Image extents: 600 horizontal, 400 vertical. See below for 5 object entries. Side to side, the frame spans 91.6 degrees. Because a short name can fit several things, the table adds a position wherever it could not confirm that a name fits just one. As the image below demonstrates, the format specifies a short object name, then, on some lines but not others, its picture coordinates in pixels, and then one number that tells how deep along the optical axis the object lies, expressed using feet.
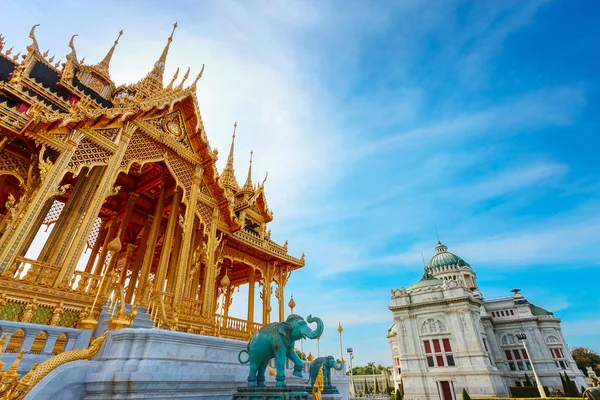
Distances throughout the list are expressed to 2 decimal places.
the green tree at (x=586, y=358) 198.90
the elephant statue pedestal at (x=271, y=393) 11.57
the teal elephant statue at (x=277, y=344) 13.66
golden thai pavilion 22.89
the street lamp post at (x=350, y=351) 104.76
